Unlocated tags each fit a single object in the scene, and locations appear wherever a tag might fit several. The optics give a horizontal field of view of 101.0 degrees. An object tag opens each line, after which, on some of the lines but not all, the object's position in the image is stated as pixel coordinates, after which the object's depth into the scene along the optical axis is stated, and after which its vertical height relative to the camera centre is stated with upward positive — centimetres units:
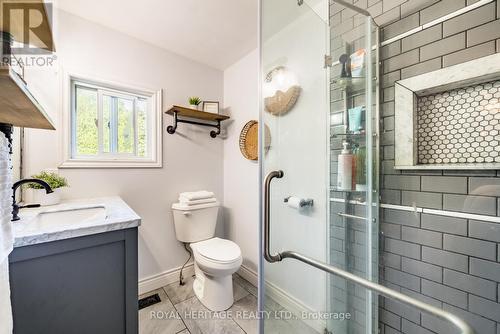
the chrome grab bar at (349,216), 117 -28
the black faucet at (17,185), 100 -10
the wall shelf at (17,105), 53 +22
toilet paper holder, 115 -19
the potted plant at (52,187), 130 -13
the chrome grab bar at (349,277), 52 -40
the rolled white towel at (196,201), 185 -31
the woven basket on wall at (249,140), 196 +27
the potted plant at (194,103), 196 +62
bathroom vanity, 79 -46
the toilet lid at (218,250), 154 -66
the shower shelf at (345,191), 115 -13
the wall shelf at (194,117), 190 +52
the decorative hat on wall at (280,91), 107 +43
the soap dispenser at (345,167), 114 +0
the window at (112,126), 164 +37
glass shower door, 108 -8
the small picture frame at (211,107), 214 +64
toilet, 153 -66
